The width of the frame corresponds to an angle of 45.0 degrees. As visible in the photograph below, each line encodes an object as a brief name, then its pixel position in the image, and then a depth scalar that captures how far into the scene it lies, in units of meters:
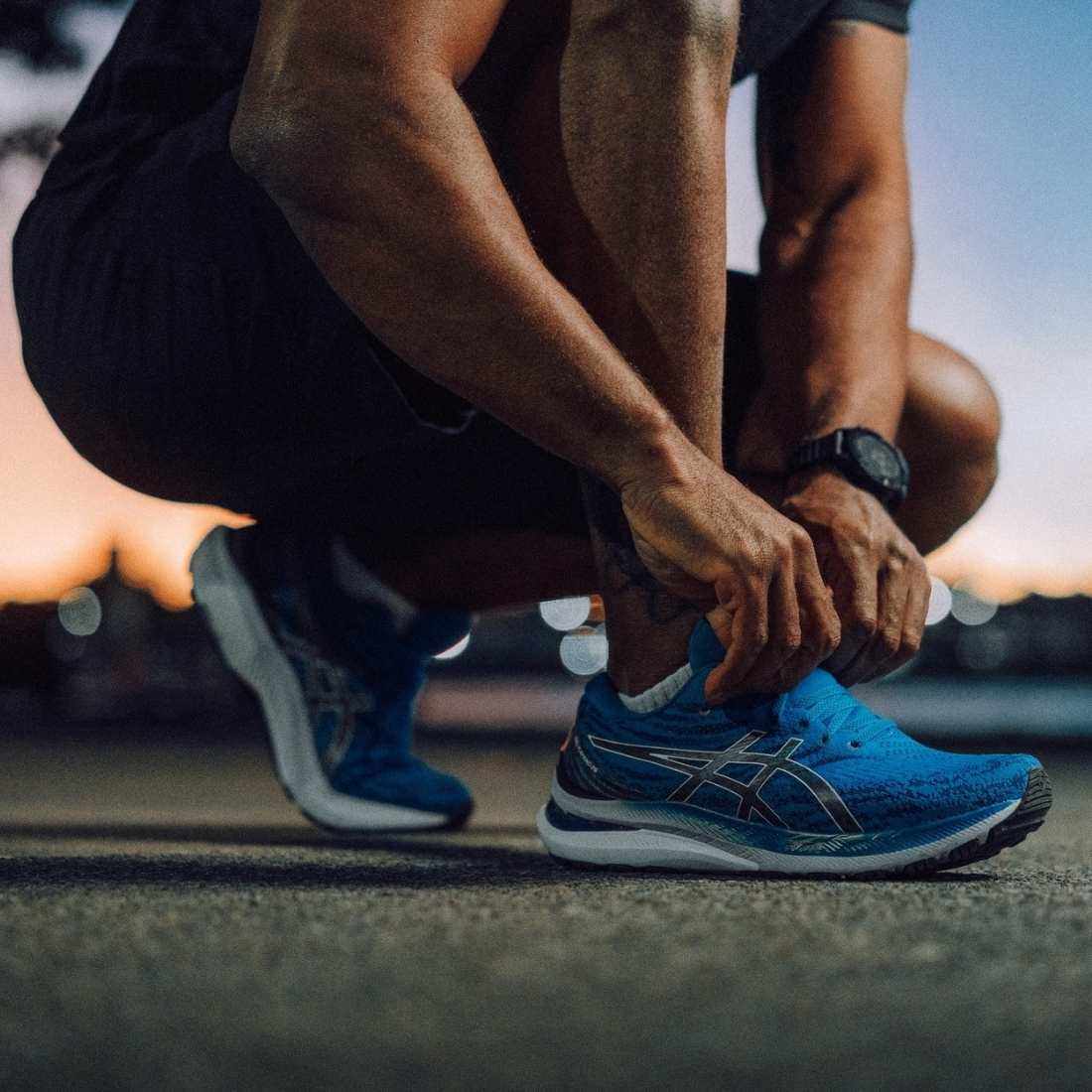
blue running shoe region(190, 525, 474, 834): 1.43
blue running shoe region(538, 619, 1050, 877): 0.91
